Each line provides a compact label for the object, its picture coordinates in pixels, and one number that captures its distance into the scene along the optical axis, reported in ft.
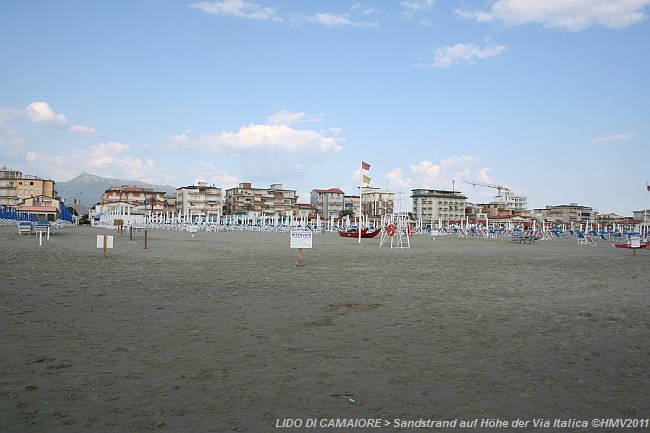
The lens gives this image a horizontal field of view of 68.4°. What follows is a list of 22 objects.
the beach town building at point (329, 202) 496.64
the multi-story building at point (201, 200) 422.41
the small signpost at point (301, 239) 51.37
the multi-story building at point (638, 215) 499.67
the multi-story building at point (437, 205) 490.08
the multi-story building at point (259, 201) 442.91
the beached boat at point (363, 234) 157.36
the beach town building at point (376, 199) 490.08
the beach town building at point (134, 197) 406.62
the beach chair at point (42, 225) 95.27
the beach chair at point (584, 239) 145.93
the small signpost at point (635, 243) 86.99
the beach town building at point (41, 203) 153.23
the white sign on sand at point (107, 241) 58.31
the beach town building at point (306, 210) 445.78
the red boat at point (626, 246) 126.36
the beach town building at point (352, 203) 520.83
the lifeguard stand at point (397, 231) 100.91
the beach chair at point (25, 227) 110.11
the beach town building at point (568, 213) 542.32
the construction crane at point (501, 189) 647.43
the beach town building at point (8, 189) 361.71
